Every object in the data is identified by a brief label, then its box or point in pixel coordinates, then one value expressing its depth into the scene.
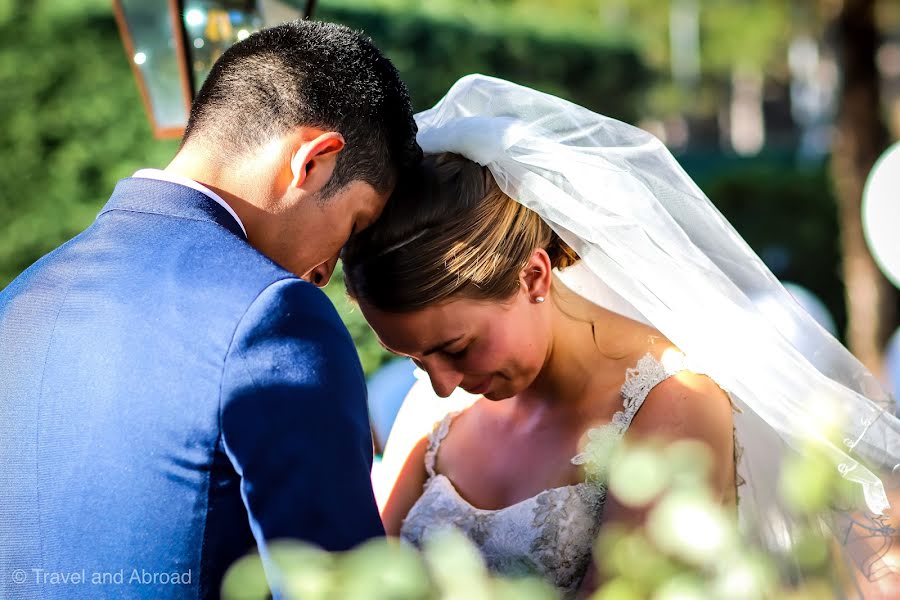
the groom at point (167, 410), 1.50
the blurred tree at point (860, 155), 8.27
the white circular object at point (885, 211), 5.95
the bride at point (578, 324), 2.40
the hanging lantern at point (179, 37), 2.73
